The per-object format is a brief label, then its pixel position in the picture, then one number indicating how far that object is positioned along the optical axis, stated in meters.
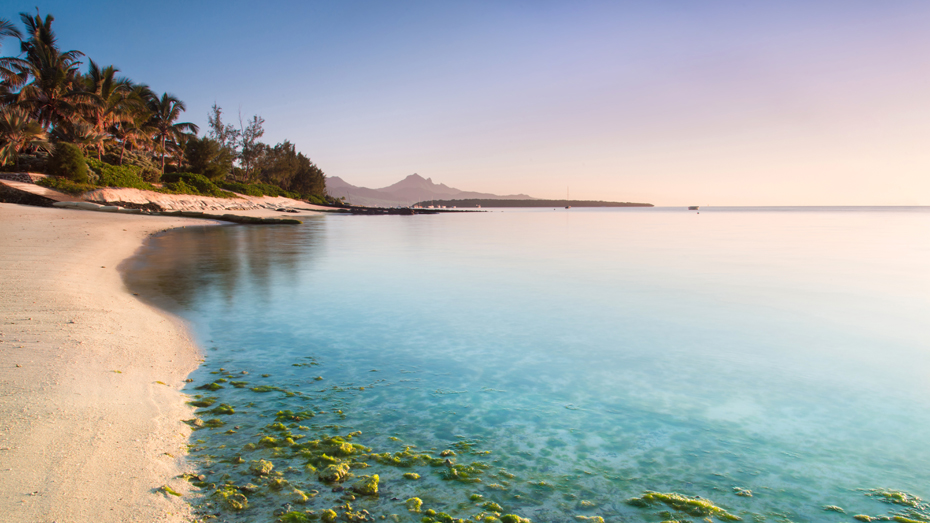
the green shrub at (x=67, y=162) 30.94
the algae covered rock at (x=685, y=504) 3.31
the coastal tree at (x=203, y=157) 57.88
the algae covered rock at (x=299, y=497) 3.26
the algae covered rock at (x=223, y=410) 4.61
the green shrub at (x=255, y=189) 59.65
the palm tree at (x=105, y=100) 40.72
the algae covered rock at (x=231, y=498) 3.17
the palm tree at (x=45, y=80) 36.06
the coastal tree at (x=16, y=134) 29.50
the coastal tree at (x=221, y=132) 81.06
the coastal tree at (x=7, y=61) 34.56
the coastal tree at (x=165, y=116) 53.38
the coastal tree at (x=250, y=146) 82.81
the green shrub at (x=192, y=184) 45.42
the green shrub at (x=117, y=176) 33.95
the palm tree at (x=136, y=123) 45.62
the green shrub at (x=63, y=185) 29.34
